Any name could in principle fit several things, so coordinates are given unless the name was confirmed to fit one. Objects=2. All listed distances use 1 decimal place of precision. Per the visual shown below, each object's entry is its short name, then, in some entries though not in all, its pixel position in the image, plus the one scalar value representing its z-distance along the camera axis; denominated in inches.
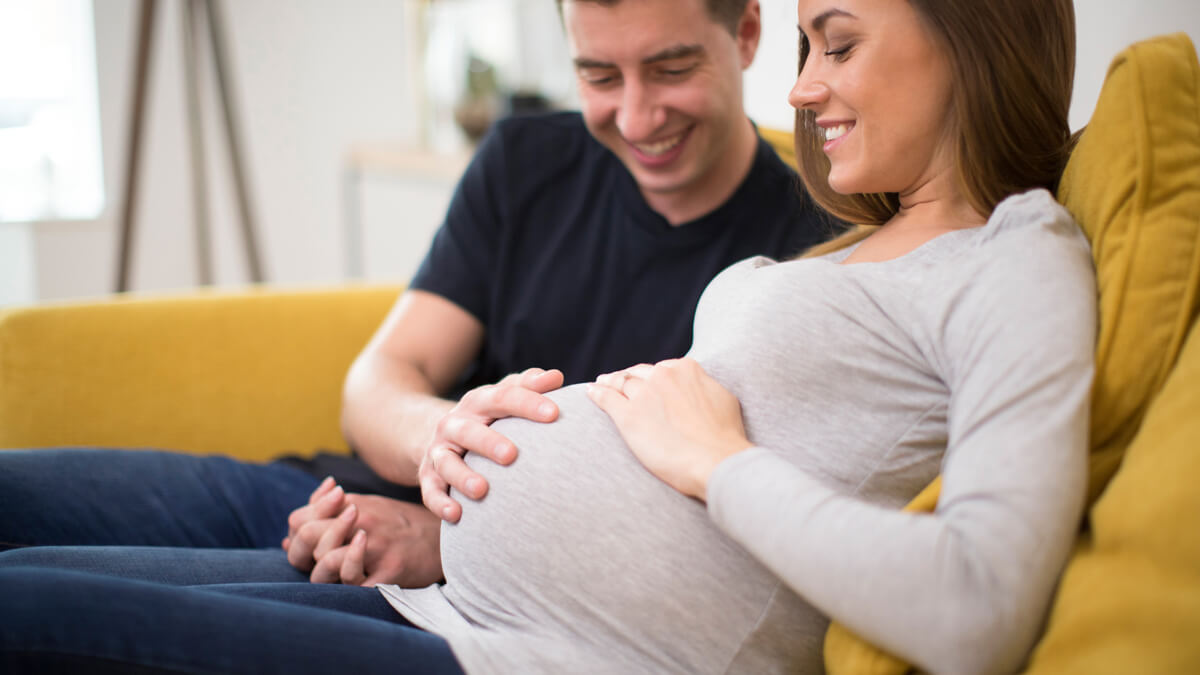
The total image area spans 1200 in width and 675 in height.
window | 115.6
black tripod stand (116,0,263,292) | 102.9
